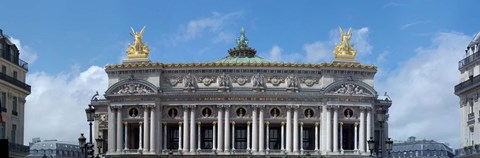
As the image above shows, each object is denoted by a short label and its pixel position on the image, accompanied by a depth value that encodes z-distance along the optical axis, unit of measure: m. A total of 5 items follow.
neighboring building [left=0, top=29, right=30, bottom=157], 85.00
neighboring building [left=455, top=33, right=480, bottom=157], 88.56
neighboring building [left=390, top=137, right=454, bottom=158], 181.12
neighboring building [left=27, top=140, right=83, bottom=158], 176.50
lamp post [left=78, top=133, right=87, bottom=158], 55.41
